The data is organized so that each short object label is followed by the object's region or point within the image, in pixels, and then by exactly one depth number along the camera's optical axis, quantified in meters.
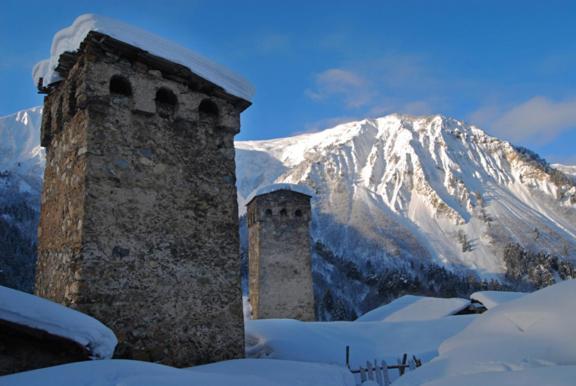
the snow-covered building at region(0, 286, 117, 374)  3.90
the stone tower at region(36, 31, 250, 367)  5.63
